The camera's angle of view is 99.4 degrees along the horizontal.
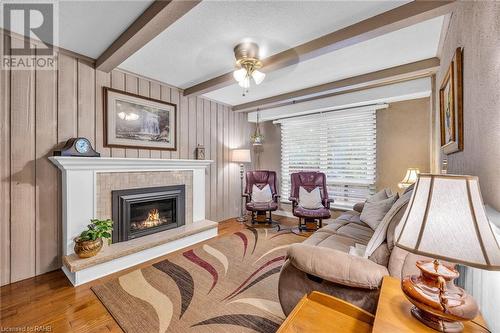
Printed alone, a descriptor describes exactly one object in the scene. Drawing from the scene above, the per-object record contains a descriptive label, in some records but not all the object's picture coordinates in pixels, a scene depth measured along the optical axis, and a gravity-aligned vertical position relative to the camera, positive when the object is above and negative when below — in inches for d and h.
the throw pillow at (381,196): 105.5 -14.9
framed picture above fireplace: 109.5 +25.5
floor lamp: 172.6 +8.2
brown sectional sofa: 49.1 -25.9
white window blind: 148.2 +13.0
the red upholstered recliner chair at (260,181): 172.4 -12.4
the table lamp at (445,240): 26.7 -9.9
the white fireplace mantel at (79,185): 90.3 -8.5
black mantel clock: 89.8 +7.6
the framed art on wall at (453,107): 55.4 +17.8
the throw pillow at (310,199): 148.0 -23.2
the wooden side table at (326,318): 36.9 -28.1
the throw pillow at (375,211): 88.0 -20.0
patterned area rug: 64.3 -47.0
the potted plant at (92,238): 87.4 -30.5
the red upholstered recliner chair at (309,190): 137.8 -20.2
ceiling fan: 86.8 +44.1
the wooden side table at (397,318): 31.8 -24.7
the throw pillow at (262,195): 167.3 -22.9
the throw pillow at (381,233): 54.9 -17.5
